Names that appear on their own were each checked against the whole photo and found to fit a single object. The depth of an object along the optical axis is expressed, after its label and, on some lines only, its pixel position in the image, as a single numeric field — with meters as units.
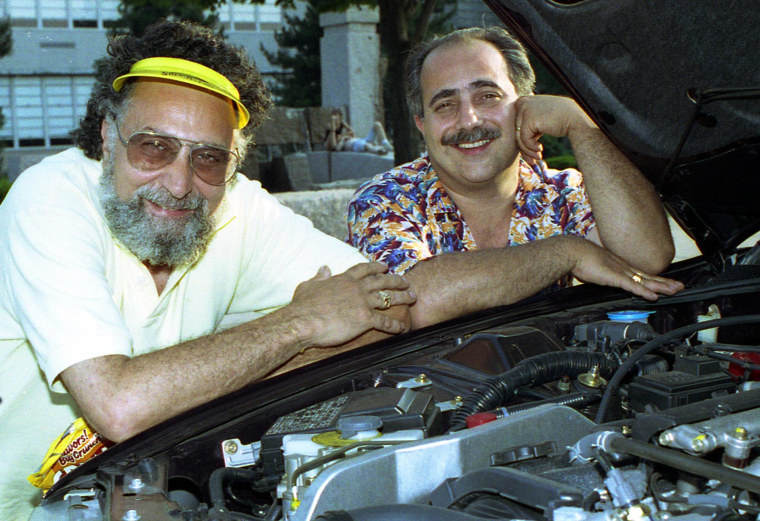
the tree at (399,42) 7.44
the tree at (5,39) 14.88
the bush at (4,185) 9.81
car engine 1.09
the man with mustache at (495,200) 2.35
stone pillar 13.66
